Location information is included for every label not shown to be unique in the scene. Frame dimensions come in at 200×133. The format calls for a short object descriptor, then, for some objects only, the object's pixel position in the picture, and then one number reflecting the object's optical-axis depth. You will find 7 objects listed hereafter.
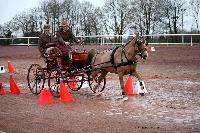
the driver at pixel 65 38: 14.97
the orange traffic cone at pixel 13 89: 16.14
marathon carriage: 14.23
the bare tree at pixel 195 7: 55.91
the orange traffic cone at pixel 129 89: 15.14
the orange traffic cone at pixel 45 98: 13.41
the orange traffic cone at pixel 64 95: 13.79
